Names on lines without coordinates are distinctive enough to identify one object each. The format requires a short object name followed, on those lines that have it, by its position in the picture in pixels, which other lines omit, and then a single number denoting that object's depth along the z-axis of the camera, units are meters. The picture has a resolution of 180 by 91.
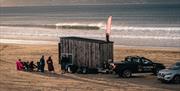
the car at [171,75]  28.52
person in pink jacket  35.53
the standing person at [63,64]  35.01
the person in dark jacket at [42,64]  34.47
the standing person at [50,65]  34.53
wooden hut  33.47
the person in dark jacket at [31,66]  35.25
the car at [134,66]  31.17
